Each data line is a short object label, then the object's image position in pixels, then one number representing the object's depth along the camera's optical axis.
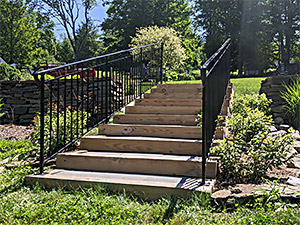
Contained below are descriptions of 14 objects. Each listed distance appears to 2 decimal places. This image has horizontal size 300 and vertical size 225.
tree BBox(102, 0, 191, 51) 26.33
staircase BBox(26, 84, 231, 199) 3.05
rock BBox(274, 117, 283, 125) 6.39
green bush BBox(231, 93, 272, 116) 5.17
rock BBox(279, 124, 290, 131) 5.77
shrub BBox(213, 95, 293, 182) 3.15
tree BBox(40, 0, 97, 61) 24.47
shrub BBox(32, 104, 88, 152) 4.12
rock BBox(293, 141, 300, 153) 4.35
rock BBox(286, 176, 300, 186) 2.88
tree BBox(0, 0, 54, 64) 24.12
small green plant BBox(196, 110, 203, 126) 4.29
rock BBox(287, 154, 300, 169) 3.51
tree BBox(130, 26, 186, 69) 10.19
